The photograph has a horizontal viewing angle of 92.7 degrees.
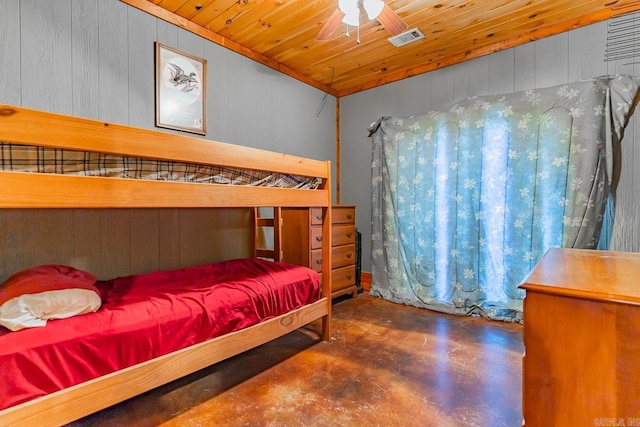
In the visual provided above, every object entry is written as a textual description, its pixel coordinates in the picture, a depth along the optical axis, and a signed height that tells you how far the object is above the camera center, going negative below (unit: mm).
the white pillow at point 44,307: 1108 -373
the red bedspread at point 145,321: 1026 -478
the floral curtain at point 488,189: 2248 +179
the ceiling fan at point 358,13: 1762 +1187
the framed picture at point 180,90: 2260 +932
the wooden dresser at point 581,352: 734 -363
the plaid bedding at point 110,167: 1008 +182
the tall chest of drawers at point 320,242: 2756 -298
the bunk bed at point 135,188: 991 +98
